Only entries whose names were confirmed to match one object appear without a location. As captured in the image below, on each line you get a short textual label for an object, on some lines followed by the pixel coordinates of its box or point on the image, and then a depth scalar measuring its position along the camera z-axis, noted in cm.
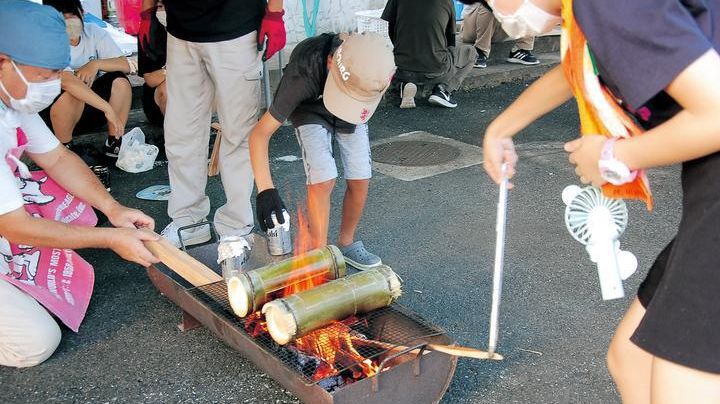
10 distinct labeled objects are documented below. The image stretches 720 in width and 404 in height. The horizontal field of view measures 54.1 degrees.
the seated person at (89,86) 527
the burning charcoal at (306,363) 256
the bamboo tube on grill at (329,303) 259
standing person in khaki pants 402
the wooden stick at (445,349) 225
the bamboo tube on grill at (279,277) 280
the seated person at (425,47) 743
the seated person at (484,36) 866
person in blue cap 289
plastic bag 568
